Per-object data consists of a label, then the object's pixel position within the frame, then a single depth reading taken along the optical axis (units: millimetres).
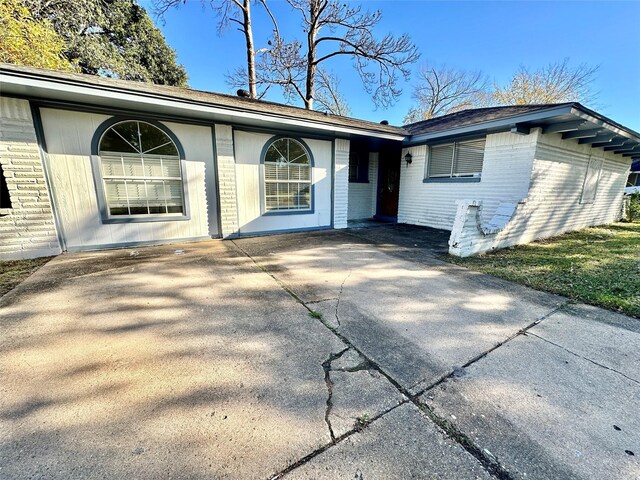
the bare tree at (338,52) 12820
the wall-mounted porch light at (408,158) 8857
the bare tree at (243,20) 12513
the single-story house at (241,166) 4629
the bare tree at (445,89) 21922
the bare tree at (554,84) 18391
